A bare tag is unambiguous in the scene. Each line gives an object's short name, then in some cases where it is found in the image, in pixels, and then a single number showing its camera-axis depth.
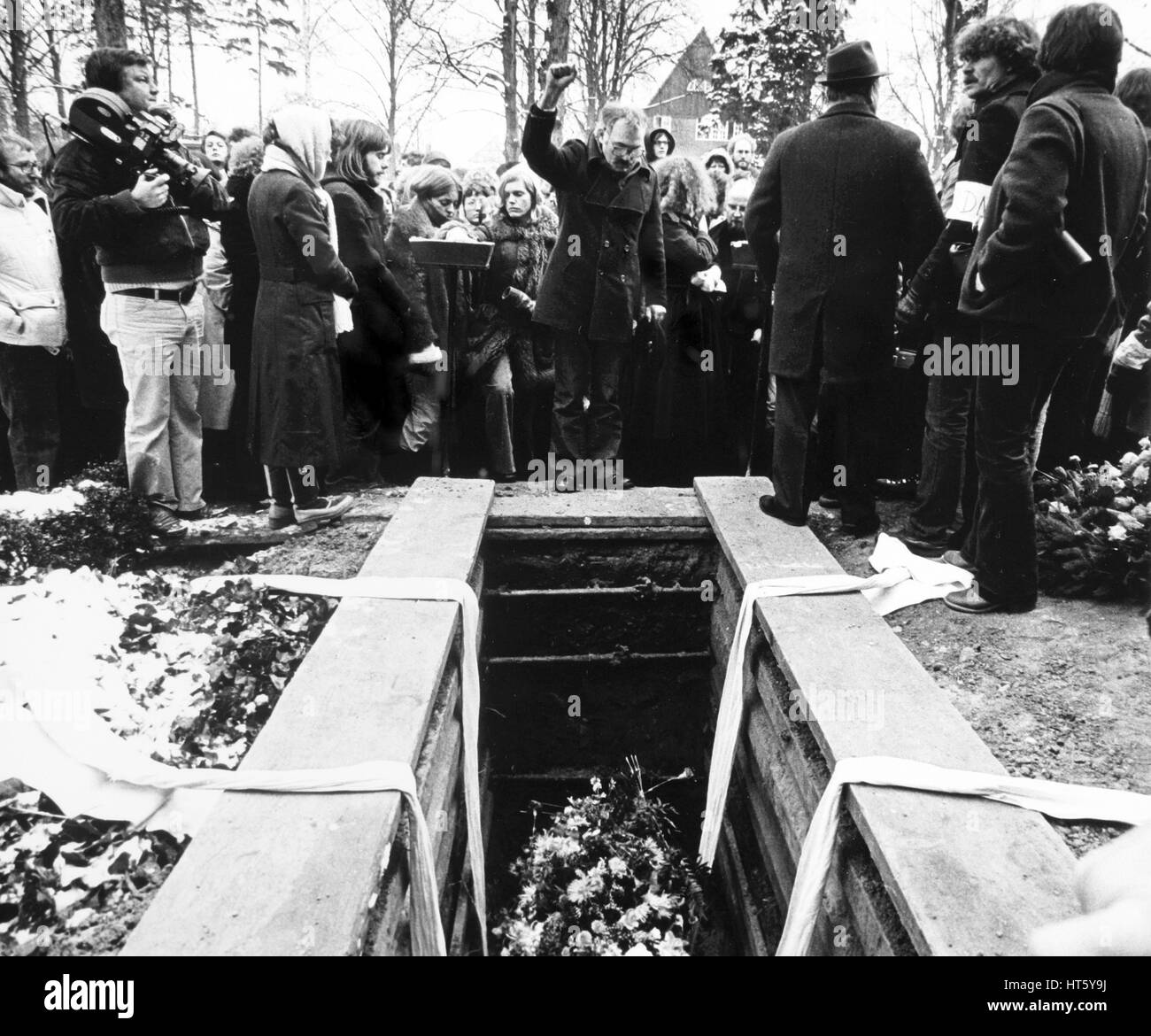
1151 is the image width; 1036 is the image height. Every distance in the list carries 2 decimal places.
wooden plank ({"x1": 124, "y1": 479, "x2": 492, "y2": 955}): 1.97
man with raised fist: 5.16
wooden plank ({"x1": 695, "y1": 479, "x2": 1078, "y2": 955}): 2.04
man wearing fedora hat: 4.22
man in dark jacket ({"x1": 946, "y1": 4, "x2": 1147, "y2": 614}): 3.44
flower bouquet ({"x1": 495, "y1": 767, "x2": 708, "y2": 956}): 4.09
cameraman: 4.70
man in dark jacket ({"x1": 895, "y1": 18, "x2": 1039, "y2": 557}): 4.06
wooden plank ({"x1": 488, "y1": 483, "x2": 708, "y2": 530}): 4.86
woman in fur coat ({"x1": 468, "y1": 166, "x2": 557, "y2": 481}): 6.23
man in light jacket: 5.41
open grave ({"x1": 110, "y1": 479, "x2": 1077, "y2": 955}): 2.10
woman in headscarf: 4.65
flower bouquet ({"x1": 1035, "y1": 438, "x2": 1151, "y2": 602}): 4.00
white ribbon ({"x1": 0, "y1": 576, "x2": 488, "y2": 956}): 2.49
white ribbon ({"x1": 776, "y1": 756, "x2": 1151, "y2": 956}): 2.48
